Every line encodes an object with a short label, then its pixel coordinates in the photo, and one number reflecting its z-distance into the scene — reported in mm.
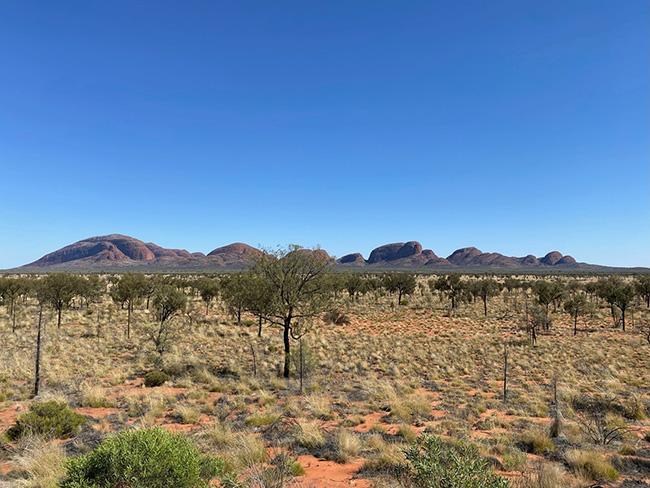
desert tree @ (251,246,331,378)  22172
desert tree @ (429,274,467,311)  56338
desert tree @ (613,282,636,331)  40656
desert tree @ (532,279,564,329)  47425
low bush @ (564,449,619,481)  9203
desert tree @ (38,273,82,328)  37906
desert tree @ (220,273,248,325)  23547
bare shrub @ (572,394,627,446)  12461
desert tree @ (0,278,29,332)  42872
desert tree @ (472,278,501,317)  54219
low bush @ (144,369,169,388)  18922
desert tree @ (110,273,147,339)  41250
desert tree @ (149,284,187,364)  30656
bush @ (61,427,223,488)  6555
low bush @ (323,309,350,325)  43347
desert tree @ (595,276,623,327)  42812
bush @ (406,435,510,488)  6172
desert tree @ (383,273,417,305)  65188
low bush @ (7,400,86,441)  11375
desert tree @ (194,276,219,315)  49434
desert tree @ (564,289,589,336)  39084
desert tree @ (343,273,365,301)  62425
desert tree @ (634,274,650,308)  52219
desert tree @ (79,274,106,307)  45722
